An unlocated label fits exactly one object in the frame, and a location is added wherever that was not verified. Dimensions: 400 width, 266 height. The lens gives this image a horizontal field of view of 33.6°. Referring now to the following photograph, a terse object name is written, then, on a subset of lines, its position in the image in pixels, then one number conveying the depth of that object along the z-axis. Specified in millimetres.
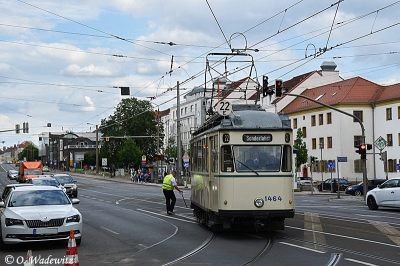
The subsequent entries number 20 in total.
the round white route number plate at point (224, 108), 17228
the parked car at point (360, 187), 49625
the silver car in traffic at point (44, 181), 34881
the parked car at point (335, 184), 58762
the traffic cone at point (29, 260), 8383
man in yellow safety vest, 25047
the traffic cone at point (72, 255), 9203
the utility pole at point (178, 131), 54188
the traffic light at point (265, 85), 30114
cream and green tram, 16203
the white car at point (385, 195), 28344
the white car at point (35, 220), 14141
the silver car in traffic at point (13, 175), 89512
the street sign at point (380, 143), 39562
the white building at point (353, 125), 69000
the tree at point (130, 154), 93062
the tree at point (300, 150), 71625
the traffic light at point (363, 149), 35969
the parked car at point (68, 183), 43594
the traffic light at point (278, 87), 30688
